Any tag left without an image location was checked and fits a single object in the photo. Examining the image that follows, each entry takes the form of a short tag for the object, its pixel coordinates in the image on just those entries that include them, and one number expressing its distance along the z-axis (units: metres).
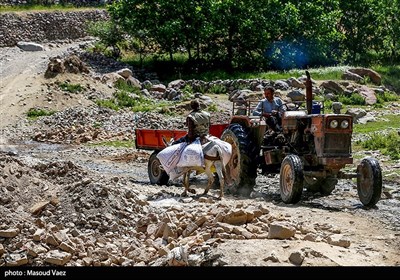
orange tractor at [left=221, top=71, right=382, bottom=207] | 14.67
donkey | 14.93
